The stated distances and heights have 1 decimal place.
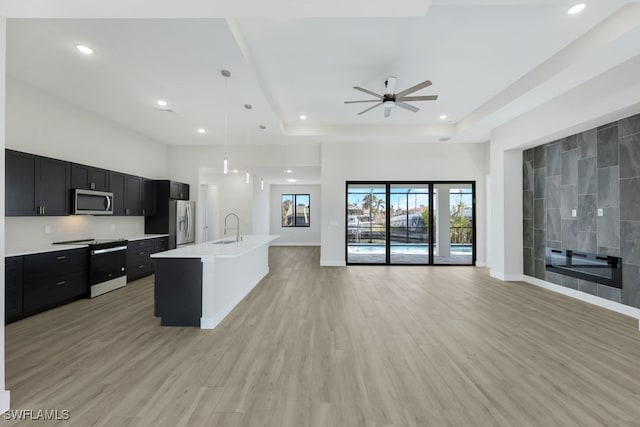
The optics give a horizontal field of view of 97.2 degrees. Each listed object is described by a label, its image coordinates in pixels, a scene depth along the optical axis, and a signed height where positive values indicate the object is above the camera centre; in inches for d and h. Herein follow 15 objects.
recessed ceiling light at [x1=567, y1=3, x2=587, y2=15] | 105.7 +78.9
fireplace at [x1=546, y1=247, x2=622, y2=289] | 156.6 -31.5
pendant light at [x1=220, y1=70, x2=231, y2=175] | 139.9 +70.6
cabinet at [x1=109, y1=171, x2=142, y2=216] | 211.5 +16.7
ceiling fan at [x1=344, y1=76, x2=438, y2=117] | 151.9 +67.4
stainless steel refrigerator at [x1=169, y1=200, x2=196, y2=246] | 258.4 -6.2
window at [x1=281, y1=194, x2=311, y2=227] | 494.9 +7.7
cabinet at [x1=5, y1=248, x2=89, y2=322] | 132.7 -35.0
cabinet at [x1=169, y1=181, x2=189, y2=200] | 257.8 +22.5
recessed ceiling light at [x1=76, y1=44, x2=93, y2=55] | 118.5 +70.5
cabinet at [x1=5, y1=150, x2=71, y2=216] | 139.9 +15.8
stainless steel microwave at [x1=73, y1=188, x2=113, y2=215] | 175.7 +8.0
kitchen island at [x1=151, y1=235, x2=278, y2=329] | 131.3 -34.7
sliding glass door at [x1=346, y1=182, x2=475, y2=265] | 290.7 -3.8
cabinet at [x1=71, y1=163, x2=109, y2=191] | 176.6 +24.3
